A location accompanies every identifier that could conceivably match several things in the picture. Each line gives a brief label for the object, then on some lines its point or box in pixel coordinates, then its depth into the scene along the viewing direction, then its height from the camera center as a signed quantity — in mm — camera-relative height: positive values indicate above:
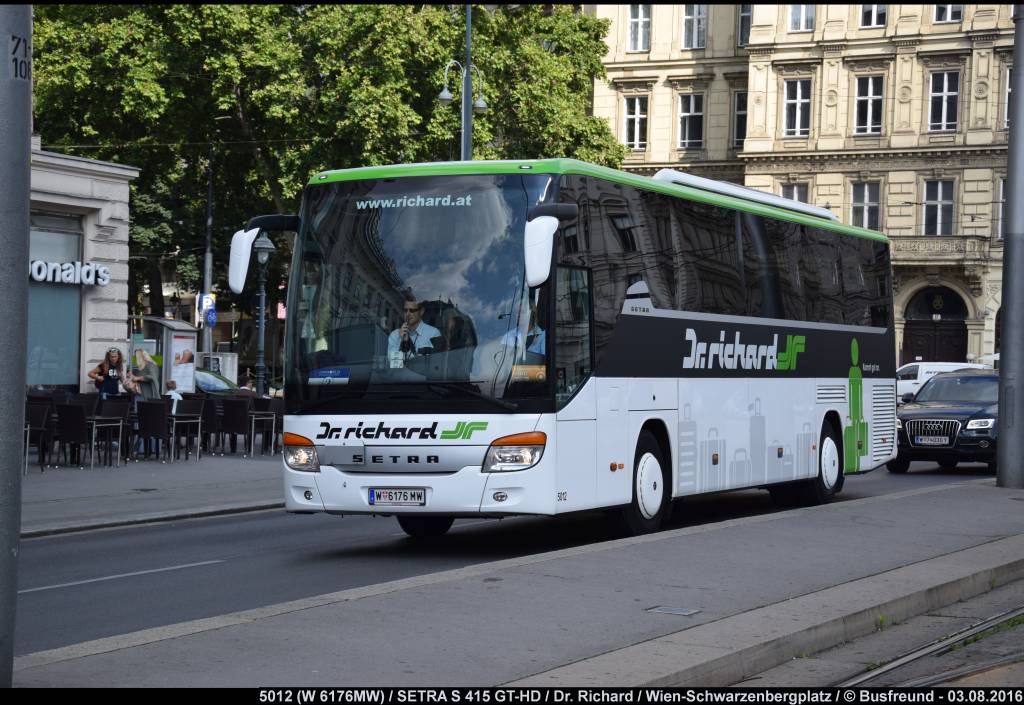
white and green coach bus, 12242 +170
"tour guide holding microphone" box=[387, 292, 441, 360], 12336 +235
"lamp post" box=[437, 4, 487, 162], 30938 +5357
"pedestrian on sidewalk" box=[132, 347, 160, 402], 26808 -336
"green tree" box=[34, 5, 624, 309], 41656 +7862
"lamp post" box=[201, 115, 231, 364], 48756 +3309
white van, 49000 -105
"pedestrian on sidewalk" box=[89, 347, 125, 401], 25469 -293
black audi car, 24547 -944
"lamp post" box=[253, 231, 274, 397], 34812 +2074
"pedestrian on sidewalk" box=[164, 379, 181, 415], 26927 -611
